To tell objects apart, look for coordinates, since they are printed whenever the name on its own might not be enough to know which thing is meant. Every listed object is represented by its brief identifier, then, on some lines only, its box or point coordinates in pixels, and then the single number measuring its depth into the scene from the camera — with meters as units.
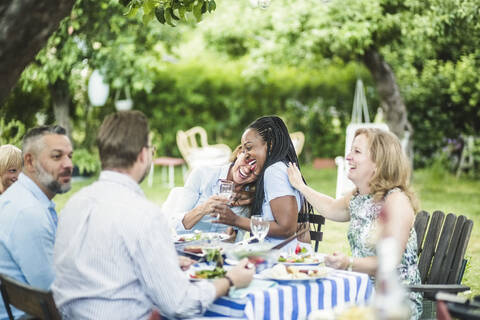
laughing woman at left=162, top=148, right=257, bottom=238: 3.82
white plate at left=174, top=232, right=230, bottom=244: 3.24
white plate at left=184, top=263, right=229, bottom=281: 2.54
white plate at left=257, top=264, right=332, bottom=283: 2.54
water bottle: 1.40
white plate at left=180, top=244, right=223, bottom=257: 2.75
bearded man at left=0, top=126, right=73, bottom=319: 2.57
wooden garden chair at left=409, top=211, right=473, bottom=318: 3.46
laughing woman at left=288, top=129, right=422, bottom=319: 3.04
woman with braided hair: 3.61
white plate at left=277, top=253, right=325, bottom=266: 2.77
